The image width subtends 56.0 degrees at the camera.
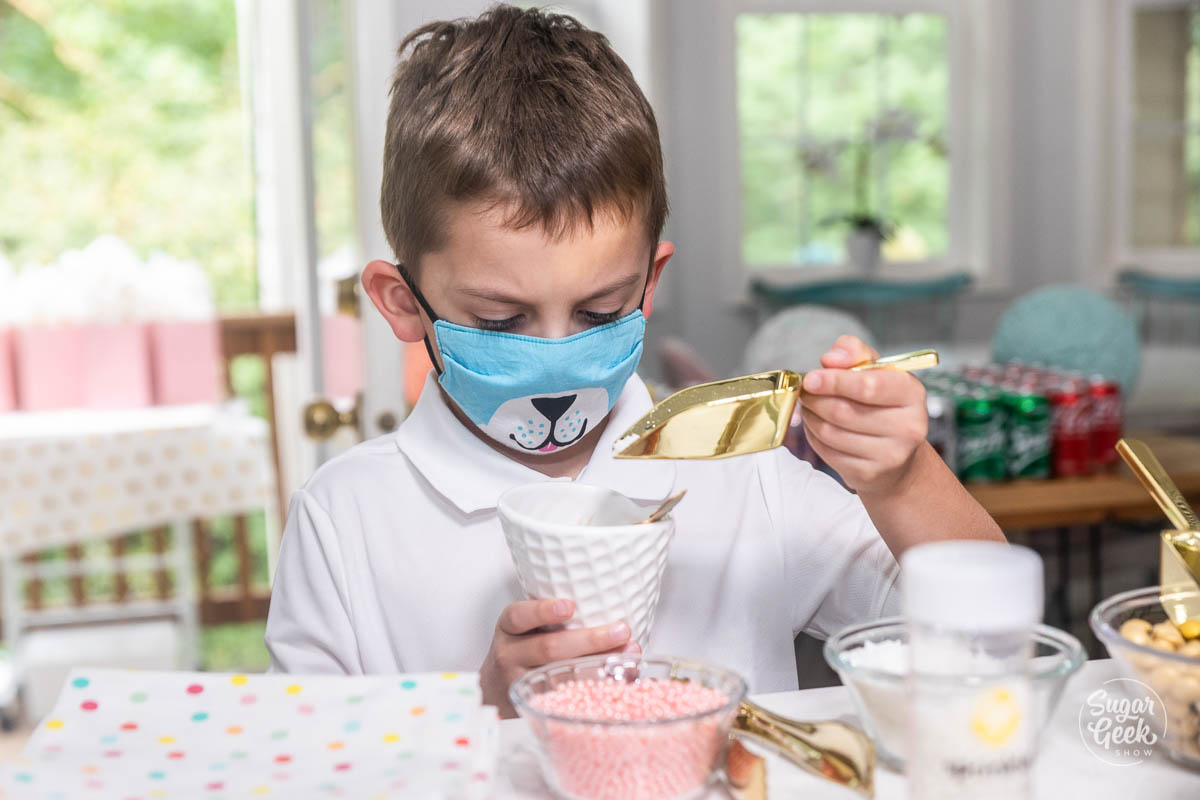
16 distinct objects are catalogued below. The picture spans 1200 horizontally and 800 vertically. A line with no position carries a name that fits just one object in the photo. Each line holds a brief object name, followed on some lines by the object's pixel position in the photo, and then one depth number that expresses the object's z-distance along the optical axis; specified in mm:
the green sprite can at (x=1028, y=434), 1924
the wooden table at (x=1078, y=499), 1843
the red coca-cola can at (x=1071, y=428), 1953
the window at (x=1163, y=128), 4008
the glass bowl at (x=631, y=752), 492
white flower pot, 4168
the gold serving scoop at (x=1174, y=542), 642
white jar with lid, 406
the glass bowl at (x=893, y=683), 502
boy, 746
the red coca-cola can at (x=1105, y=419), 1978
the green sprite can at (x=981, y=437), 1885
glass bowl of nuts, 553
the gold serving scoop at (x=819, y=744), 525
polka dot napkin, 483
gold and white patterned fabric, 2785
